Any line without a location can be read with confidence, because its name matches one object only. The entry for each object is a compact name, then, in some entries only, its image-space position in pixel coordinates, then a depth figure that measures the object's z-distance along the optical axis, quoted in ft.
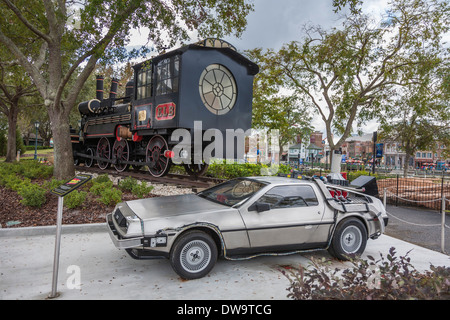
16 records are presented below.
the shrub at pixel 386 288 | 7.43
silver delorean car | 12.67
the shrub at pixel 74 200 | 22.40
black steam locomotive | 29.60
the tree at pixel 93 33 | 27.50
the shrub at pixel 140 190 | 26.50
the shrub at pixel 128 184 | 27.99
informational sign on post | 11.63
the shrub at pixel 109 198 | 23.36
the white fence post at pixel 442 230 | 19.11
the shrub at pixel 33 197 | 22.35
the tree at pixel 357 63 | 53.06
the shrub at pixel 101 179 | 29.37
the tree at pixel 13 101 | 58.59
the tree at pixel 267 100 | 60.34
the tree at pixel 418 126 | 62.01
